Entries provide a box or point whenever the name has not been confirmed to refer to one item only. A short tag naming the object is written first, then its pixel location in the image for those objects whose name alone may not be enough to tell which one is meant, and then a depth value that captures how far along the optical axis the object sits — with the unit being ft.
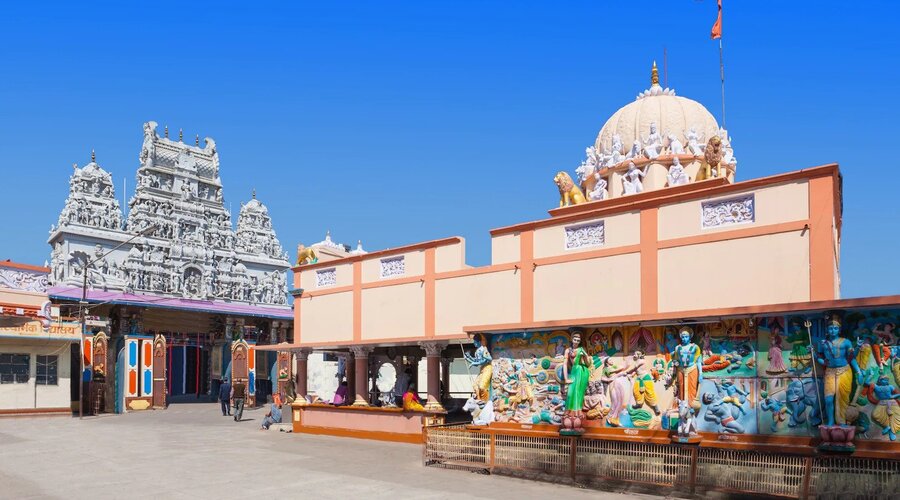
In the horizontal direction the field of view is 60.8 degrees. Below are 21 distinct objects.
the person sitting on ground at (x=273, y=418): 90.02
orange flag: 81.05
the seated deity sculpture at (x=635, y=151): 80.71
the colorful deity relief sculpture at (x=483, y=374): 55.98
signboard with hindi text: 105.09
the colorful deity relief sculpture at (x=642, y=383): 46.70
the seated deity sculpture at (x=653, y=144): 79.00
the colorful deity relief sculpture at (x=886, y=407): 37.09
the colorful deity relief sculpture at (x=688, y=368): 44.09
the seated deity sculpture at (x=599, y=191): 82.09
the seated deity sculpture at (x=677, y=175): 76.02
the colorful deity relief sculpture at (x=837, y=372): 38.32
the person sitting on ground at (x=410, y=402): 72.49
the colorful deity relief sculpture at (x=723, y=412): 42.78
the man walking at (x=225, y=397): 110.32
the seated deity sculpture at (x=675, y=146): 79.15
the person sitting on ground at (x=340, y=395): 82.49
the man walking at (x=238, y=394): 101.74
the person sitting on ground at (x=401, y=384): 81.82
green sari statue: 49.42
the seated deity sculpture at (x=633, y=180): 78.23
